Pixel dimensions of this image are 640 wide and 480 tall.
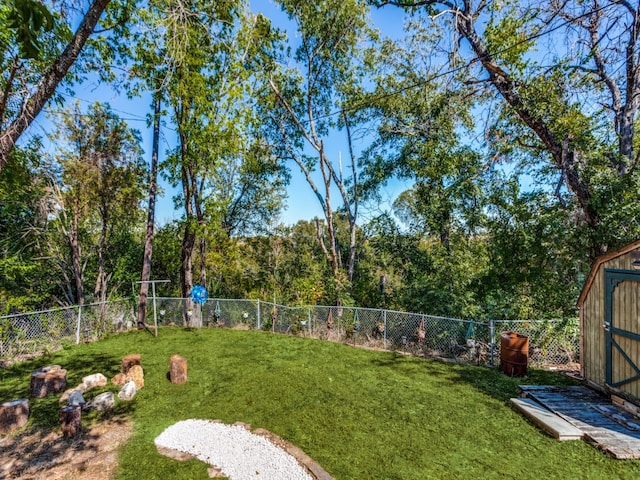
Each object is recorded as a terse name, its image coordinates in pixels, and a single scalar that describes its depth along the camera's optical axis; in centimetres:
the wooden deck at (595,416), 373
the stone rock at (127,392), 534
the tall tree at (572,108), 707
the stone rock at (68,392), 517
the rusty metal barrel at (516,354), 618
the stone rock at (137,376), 580
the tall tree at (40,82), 349
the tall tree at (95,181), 1019
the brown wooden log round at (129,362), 615
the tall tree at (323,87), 1199
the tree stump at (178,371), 597
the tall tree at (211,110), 1075
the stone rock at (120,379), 583
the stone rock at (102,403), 496
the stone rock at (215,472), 340
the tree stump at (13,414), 438
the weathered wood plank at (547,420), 398
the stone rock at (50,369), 572
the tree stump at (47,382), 543
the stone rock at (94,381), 575
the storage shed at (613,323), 454
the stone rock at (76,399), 485
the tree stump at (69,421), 427
